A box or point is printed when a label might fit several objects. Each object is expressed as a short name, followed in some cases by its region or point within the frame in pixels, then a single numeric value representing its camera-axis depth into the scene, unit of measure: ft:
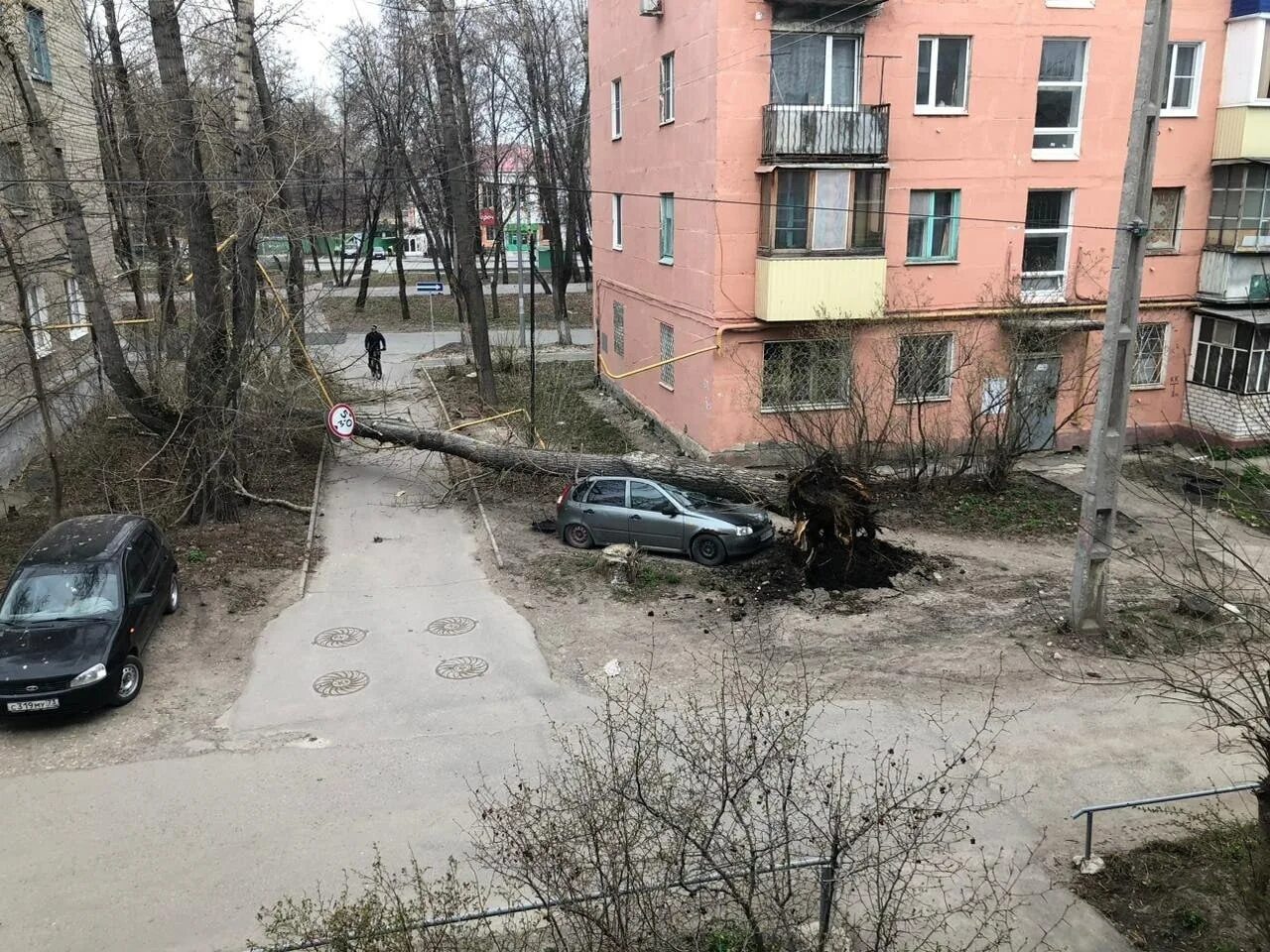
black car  30.83
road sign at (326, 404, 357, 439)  54.75
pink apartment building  57.11
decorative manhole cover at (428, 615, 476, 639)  39.68
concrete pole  34.86
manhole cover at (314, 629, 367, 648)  38.50
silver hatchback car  46.88
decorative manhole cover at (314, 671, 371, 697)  34.55
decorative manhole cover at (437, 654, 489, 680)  35.78
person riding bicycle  87.61
